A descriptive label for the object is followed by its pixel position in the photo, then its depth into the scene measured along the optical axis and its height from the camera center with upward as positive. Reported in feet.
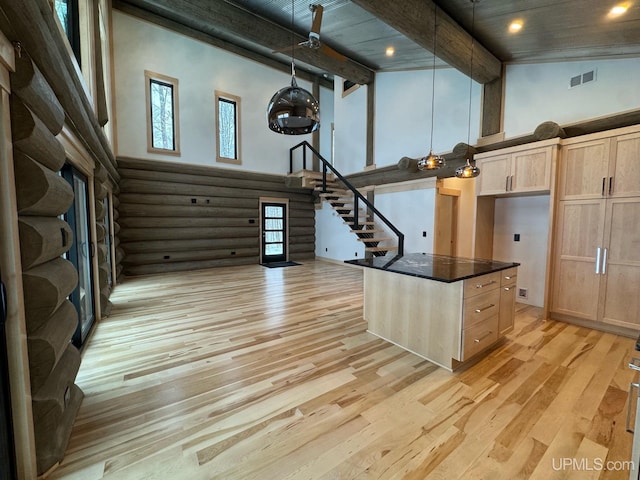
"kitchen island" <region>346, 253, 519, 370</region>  8.22 -2.76
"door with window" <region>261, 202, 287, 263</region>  28.07 -1.20
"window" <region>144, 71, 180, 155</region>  21.45 +8.38
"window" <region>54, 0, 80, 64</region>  9.32 +6.85
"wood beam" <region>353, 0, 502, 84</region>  10.35 +7.87
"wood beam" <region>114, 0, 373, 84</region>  14.28 +10.82
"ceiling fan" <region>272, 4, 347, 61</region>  8.58 +5.80
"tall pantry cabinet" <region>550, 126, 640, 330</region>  10.59 -0.33
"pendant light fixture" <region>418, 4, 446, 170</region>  11.22 +2.55
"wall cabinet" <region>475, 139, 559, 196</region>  12.43 +2.58
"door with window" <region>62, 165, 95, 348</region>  9.26 -1.23
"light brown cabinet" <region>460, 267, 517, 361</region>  8.24 -2.89
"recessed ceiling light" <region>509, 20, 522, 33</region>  10.84 +7.87
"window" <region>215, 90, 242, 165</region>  24.62 +8.33
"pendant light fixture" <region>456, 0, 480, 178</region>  11.98 +2.26
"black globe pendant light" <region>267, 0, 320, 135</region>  7.70 +3.12
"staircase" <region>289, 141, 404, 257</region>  20.98 +1.12
